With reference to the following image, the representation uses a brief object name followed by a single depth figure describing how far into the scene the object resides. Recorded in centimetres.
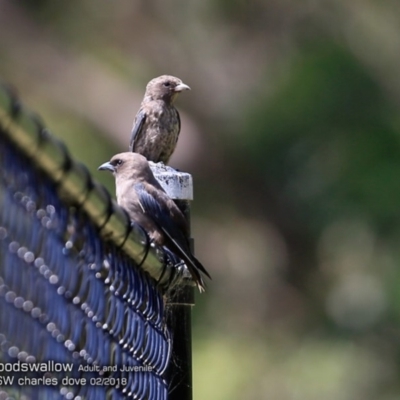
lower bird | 812
